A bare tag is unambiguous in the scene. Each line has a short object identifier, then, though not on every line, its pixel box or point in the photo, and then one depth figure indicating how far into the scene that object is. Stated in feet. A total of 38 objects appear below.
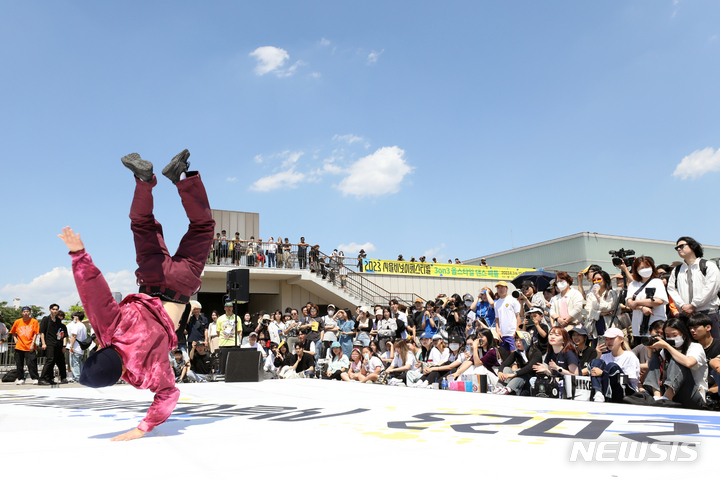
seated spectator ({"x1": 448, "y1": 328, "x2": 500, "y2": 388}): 22.95
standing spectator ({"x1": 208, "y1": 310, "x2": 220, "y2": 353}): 35.09
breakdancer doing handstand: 9.27
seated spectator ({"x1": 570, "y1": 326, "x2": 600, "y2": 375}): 18.10
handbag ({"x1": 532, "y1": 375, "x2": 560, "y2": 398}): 17.99
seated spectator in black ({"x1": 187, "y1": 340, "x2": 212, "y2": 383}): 32.09
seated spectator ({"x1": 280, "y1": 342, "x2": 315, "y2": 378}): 31.83
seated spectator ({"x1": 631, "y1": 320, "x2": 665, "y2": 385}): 16.16
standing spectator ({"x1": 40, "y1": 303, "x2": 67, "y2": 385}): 31.17
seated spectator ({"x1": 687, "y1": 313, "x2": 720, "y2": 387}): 14.62
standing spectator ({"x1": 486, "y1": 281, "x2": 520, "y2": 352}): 23.46
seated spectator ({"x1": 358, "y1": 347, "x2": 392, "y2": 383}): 27.82
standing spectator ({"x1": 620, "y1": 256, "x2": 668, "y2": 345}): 17.15
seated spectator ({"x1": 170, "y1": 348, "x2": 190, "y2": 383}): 29.68
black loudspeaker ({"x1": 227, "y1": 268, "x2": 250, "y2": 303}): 28.55
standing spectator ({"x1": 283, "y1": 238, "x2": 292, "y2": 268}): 59.88
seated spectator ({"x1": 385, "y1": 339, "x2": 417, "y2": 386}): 26.94
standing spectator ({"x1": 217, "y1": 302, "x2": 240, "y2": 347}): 34.22
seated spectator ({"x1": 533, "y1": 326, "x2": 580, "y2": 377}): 18.60
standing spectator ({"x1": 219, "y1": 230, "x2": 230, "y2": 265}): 56.34
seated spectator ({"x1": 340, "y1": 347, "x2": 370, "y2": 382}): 29.09
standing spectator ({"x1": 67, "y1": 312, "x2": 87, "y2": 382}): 32.89
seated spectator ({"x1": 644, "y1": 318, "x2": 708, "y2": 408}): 14.39
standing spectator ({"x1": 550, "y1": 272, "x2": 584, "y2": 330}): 20.67
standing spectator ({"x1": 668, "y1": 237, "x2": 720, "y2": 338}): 15.61
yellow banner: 65.10
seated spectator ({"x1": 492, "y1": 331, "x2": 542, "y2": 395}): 19.72
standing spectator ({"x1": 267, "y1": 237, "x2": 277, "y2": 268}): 59.26
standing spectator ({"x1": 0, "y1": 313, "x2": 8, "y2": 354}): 36.60
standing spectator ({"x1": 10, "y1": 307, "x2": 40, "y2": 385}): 31.63
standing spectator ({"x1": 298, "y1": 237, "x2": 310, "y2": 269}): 60.59
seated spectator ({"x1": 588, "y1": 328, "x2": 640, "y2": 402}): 16.37
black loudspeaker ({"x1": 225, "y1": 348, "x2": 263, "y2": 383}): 25.63
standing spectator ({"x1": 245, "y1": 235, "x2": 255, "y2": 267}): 58.08
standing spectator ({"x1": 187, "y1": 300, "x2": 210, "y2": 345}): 34.81
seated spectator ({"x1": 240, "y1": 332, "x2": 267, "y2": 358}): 35.60
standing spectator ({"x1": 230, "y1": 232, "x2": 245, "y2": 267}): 56.95
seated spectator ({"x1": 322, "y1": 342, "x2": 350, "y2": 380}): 30.42
